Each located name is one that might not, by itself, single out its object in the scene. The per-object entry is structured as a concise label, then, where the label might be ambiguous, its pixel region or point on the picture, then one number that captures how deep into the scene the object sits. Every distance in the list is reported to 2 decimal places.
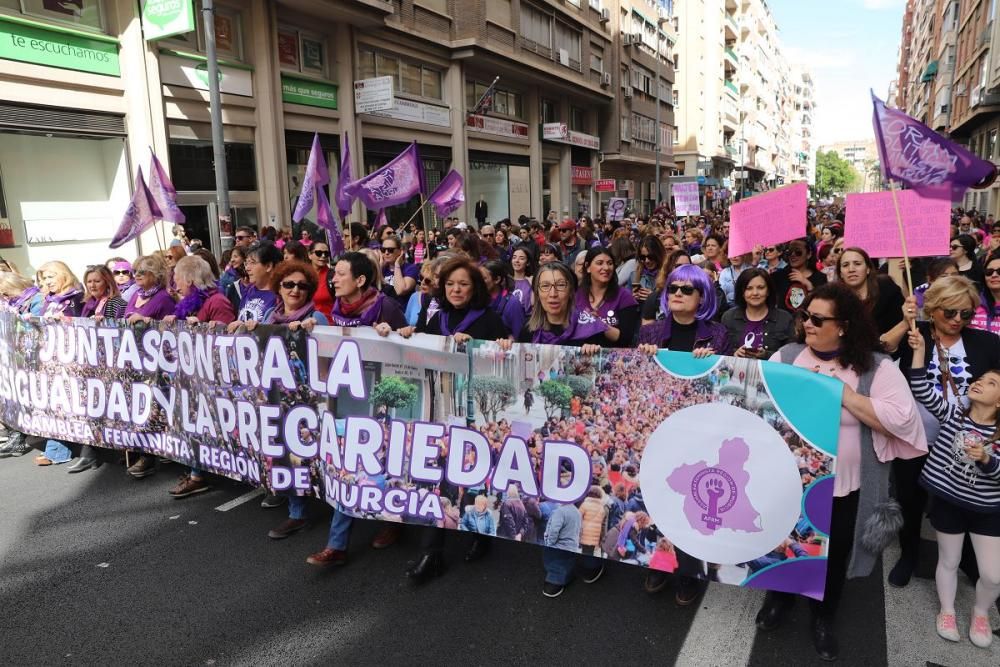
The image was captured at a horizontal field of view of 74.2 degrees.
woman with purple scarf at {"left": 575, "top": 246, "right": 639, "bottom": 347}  4.58
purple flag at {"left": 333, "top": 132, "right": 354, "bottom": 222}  8.99
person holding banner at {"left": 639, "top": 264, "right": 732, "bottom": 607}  3.91
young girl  3.01
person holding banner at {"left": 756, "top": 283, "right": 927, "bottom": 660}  2.87
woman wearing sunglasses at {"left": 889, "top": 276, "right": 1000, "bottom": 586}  3.31
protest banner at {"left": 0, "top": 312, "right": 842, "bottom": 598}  3.05
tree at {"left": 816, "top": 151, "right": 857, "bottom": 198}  141.75
